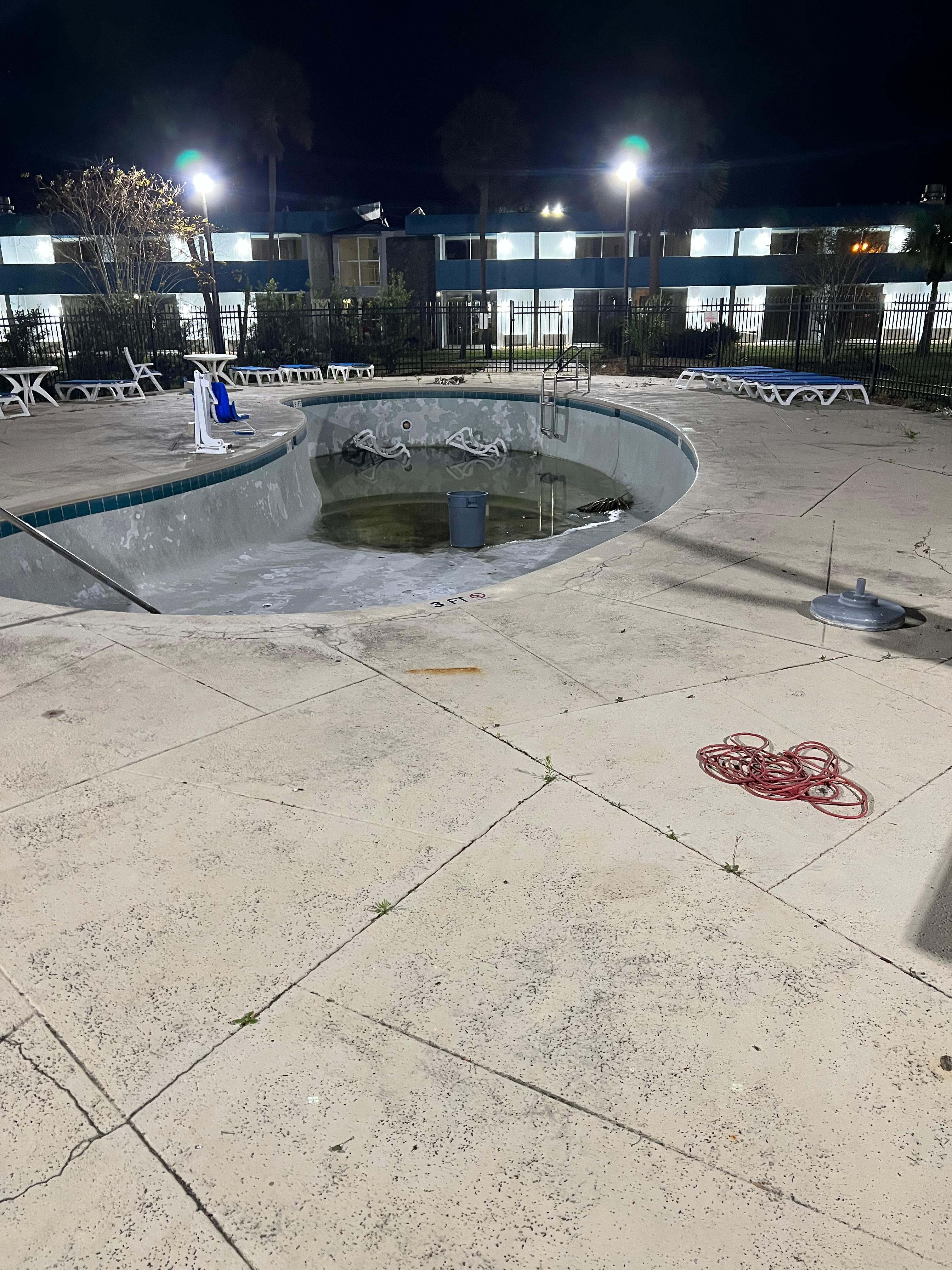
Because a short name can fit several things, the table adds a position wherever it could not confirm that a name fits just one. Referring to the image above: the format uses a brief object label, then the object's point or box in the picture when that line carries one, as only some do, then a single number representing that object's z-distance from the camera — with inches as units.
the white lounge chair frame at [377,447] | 643.5
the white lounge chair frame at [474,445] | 652.1
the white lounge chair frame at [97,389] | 678.5
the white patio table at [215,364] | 465.1
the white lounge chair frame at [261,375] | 813.9
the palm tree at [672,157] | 1407.5
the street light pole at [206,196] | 914.7
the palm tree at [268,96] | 1889.8
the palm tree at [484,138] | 1785.2
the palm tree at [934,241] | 1293.1
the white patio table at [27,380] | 574.6
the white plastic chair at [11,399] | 556.7
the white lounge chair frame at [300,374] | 820.6
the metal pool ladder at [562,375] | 653.9
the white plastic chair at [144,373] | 711.1
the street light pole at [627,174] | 988.6
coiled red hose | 123.8
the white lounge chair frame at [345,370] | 835.4
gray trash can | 379.9
